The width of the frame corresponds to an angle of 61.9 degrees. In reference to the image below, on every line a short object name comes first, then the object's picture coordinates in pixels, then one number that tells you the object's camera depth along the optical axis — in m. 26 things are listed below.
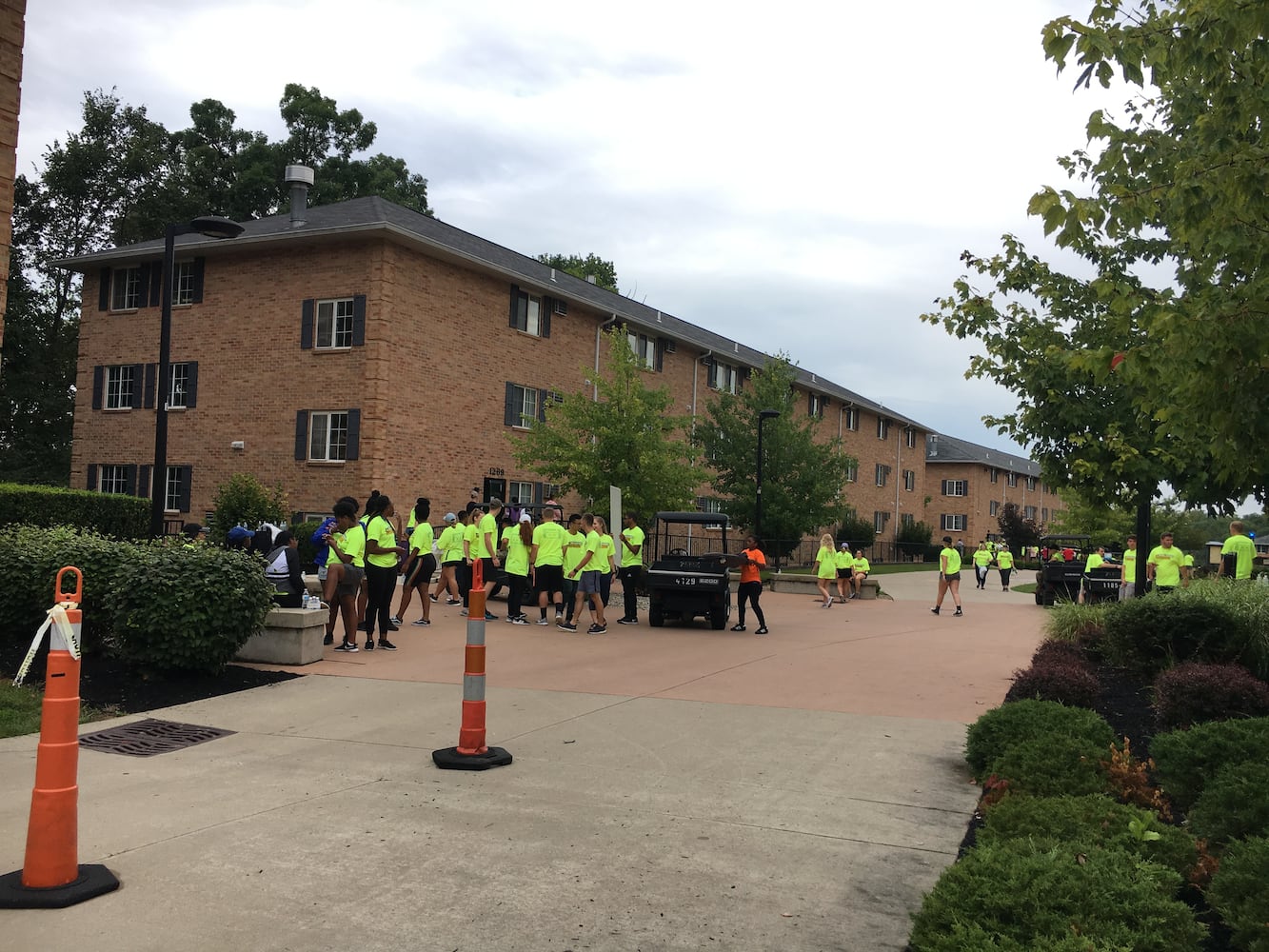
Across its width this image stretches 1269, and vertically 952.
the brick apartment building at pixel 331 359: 26.64
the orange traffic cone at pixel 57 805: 4.37
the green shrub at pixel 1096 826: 4.48
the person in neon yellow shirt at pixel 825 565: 24.18
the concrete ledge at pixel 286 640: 11.27
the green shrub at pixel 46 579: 10.14
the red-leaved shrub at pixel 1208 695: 7.49
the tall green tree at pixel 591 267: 59.28
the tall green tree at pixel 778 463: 37.53
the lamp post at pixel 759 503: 27.24
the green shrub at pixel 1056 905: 3.47
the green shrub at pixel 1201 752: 5.61
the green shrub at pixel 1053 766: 5.69
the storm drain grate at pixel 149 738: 7.49
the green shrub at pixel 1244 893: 3.77
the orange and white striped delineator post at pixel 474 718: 6.80
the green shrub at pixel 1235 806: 4.76
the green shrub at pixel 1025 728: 6.46
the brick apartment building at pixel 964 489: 73.19
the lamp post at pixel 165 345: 13.86
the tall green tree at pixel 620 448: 24.98
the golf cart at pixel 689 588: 17.17
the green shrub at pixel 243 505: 24.69
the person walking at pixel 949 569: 22.51
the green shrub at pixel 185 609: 9.55
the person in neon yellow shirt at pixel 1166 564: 17.38
